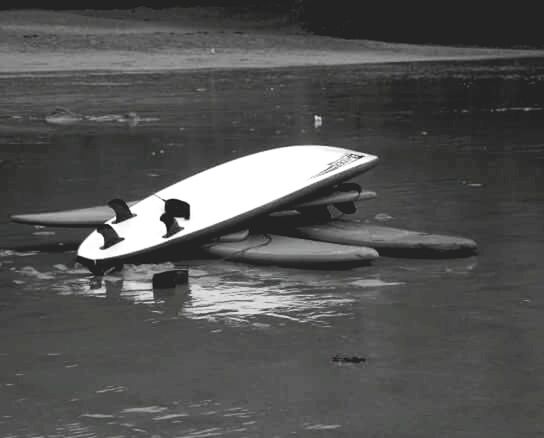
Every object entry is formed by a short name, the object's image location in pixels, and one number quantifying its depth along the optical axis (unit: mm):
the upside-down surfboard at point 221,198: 17656
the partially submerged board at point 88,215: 19203
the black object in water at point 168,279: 16297
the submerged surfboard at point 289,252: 17109
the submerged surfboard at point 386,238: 17875
